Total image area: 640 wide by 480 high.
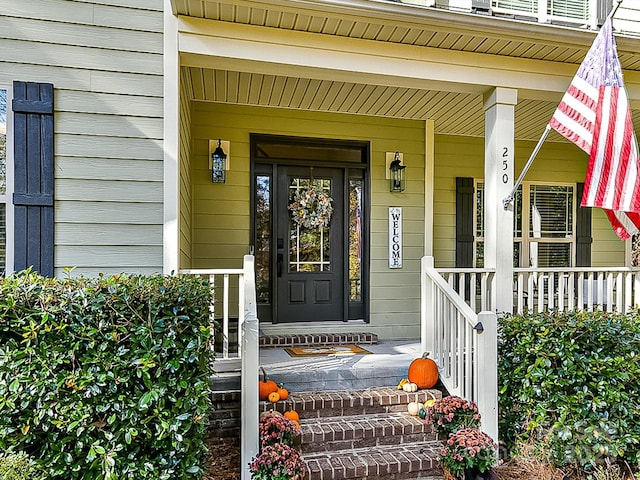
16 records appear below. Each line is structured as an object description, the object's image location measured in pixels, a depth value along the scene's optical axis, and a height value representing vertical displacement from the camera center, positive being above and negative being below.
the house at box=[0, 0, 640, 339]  3.33 +1.01
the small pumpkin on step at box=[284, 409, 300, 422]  3.24 -1.24
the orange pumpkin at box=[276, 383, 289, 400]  3.44 -1.15
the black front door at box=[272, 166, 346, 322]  5.24 -0.03
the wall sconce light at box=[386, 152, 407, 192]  5.42 +0.85
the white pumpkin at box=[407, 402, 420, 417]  3.50 -1.29
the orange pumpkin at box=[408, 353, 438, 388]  3.72 -1.08
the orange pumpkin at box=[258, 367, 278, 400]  3.38 -1.09
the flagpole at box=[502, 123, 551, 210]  4.00 +0.40
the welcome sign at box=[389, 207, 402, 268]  5.44 +0.07
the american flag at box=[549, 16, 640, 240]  3.39 +0.87
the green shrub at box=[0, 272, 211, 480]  2.33 -0.72
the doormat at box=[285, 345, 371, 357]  4.46 -1.11
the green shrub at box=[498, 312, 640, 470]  3.02 -1.02
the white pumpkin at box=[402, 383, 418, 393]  3.66 -1.17
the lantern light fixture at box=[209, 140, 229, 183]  4.86 +0.88
